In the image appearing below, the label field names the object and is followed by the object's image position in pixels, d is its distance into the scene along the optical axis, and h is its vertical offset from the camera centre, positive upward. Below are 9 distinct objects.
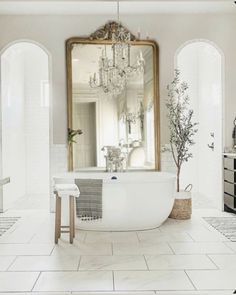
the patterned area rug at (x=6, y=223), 3.30 -1.02
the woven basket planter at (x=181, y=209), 3.64 -0.89
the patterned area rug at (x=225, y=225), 3.02 -1.03
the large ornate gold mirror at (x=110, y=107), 4.05 +0.58
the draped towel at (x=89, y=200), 3.16 -0.65
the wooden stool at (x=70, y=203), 2.89 -0.64
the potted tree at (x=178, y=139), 3.65 +0.07
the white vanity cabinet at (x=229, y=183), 3.92 -0.60
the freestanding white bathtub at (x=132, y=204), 3.16 -0.71
